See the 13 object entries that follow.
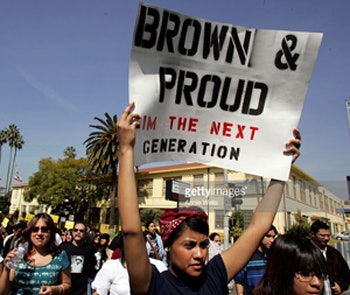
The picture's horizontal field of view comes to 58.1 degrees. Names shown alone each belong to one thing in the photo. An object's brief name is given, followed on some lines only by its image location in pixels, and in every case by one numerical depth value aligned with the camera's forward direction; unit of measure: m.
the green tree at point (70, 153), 56.88
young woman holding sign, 1.48
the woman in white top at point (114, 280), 3.37
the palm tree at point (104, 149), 37.41
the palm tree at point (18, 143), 61.94
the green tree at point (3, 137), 59.88
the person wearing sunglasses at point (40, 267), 3.06
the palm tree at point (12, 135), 61.03
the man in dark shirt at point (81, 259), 5.00
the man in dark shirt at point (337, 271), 3.35
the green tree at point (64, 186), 45.91
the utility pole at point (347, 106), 10.29
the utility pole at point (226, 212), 13.79
